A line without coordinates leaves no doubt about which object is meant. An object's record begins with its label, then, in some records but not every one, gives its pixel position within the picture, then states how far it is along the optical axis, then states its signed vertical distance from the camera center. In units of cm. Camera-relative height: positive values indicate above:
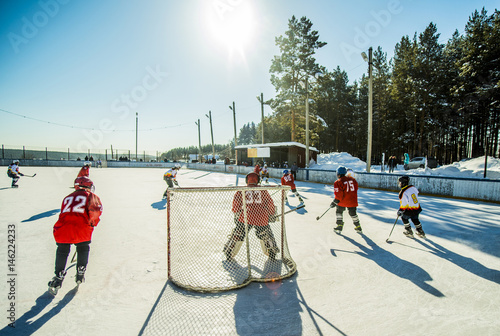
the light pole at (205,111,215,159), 4025 +511
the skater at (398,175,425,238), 551 -107
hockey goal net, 352 -181
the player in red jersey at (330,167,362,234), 596 -94
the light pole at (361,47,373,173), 1609 +377
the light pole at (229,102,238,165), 3397 +768
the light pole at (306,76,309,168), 2139 +376
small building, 2759 +100
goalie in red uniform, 393 -98
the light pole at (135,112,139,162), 4594 +717
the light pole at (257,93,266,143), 3026 +779
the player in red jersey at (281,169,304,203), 991 -78
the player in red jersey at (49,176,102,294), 314 -95
